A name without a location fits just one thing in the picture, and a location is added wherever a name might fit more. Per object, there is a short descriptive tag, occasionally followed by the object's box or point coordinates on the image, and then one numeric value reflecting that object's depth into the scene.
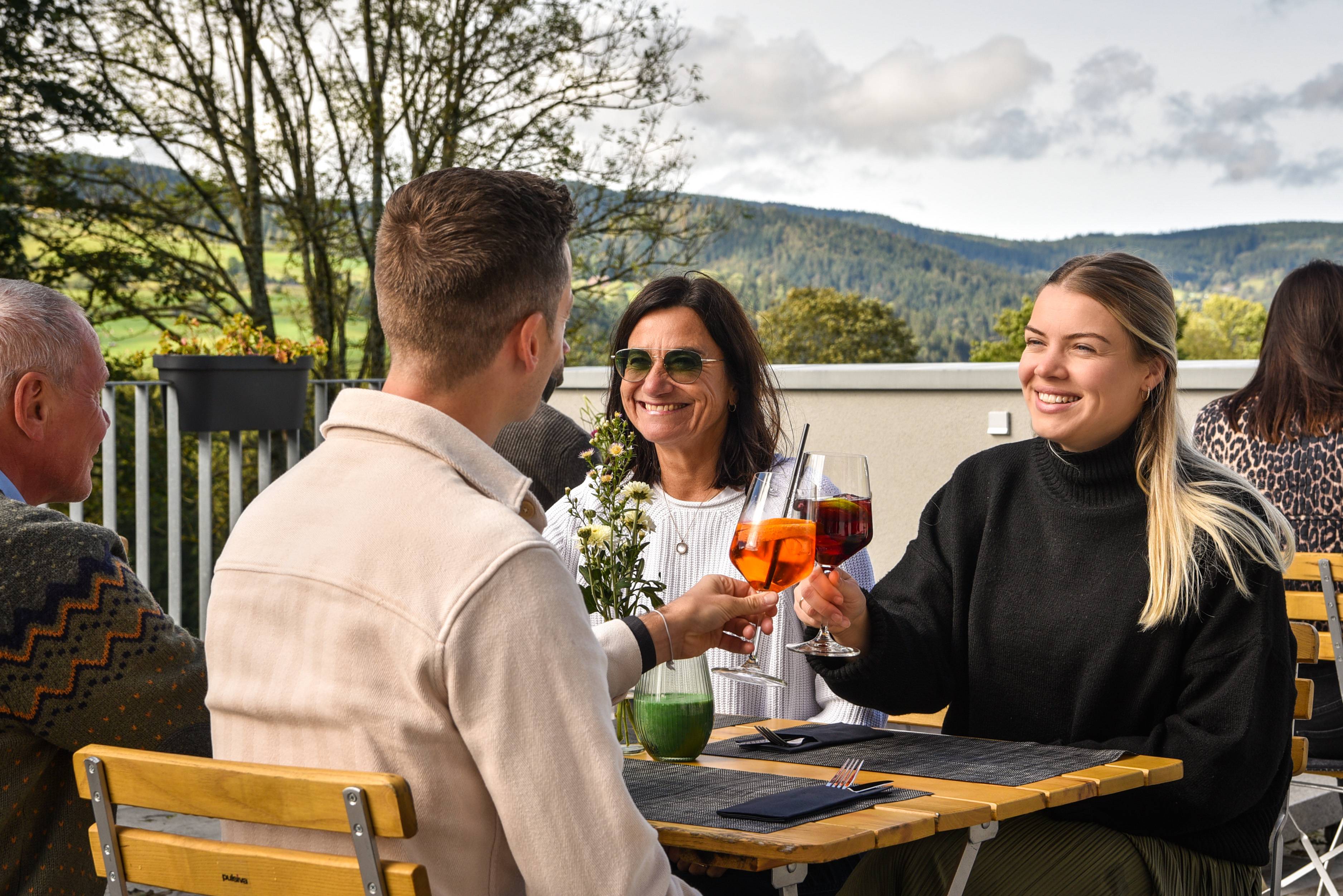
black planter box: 4.79
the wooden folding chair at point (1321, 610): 3.07
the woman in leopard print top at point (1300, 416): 3.71
